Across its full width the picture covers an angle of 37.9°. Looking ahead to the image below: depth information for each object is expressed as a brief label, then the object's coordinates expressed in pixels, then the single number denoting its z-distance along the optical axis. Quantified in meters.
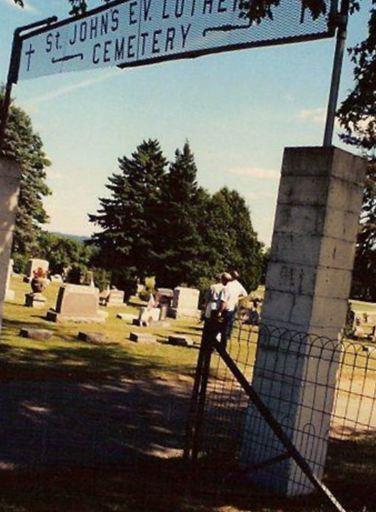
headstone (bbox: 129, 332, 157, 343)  15.15
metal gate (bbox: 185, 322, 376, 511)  5.43
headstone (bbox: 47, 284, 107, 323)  16.98
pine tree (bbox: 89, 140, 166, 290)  42.55
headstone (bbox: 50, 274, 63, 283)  36.41
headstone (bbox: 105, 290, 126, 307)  25.87
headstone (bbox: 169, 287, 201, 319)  25.36
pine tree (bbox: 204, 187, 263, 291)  62.94
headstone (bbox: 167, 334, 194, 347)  15.63
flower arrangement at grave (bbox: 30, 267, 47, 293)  21.52
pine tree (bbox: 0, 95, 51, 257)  45.47
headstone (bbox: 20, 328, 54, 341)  13.23
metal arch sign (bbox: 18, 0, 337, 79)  5.47
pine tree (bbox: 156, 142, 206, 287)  42.70
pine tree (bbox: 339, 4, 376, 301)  9.77
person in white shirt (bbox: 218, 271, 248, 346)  13.95
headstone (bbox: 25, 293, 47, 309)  20.25
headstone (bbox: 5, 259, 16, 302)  21.33
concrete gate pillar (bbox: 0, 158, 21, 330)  6.70
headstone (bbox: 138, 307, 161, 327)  19.13
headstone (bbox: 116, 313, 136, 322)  20.23
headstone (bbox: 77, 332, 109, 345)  14.21
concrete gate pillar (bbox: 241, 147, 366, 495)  5.65
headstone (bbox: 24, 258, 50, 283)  35.96
